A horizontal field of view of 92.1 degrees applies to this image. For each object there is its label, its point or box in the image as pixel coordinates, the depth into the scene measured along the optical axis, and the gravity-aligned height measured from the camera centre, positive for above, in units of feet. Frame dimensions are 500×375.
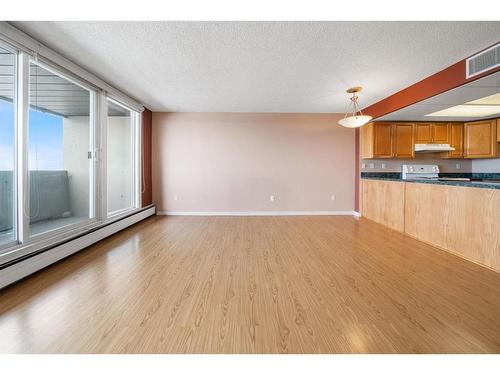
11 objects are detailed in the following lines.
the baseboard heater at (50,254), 7.13 -2.61
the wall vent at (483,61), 8.67 +4.69
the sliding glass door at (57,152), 9.27 +1.33
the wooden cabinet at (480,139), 16.16 +3.19
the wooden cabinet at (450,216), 8.62 -1.41
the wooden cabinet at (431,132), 17.26 +3.82
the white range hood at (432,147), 16.55 +2.62
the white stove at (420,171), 17.80 +1.04
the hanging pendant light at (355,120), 13.16 +3.58
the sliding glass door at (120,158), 14.78 +1.64
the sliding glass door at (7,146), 7.91 +1.20
